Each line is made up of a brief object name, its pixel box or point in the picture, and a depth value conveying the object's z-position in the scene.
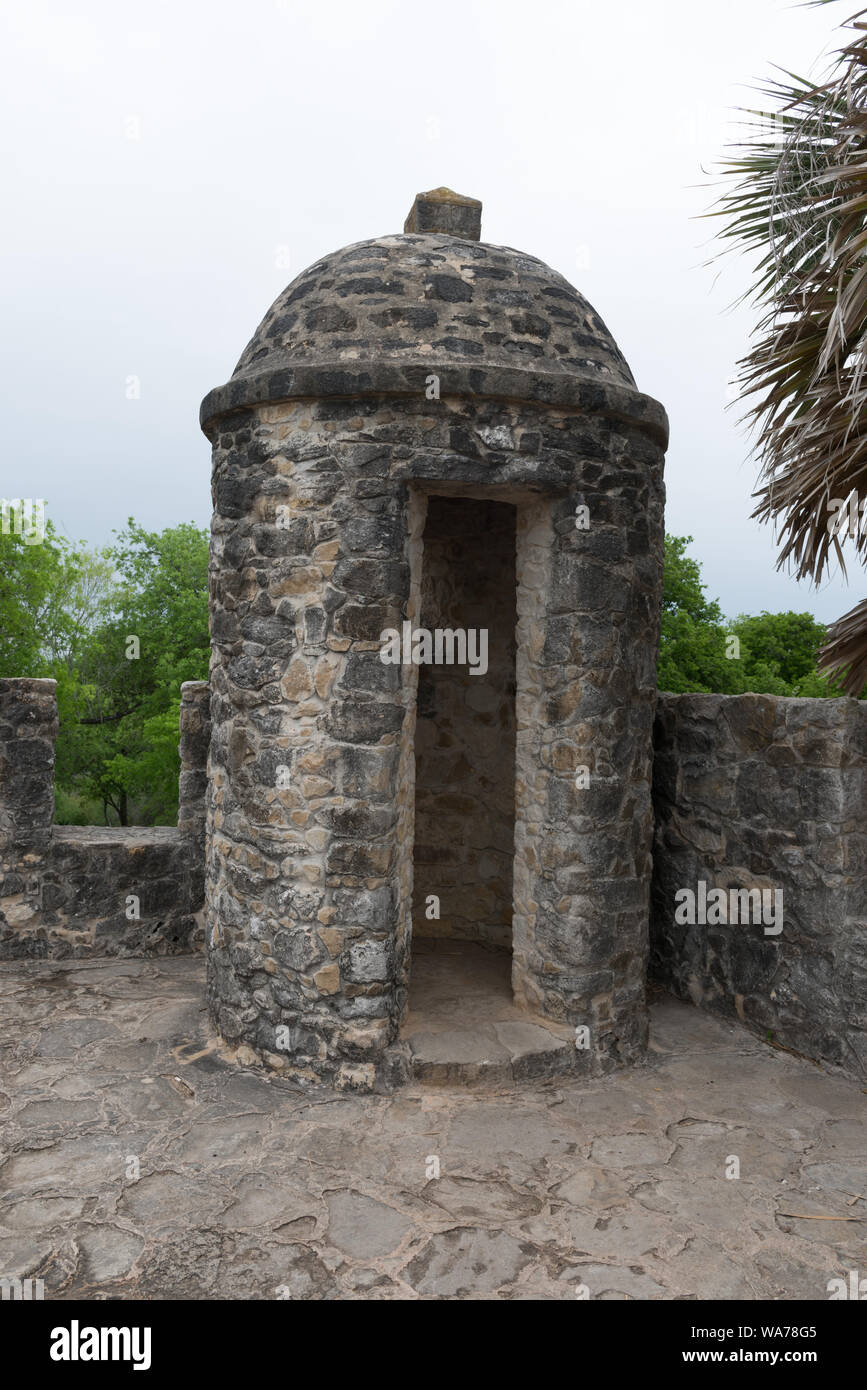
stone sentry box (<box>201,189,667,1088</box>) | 4.67
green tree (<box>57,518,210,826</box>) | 18.31
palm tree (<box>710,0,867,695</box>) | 4.57
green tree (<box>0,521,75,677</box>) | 15.31
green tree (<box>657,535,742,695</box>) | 15.33
